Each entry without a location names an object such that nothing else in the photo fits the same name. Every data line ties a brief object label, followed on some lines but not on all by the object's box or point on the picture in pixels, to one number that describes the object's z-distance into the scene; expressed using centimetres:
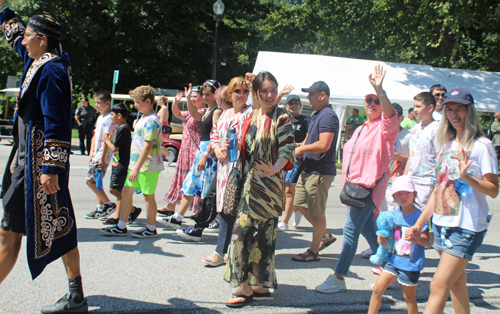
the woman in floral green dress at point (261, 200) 352
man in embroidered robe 284
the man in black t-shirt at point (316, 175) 477
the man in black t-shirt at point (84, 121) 1468
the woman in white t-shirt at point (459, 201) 291
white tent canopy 1470
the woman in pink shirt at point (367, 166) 389
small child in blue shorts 315
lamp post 1537
